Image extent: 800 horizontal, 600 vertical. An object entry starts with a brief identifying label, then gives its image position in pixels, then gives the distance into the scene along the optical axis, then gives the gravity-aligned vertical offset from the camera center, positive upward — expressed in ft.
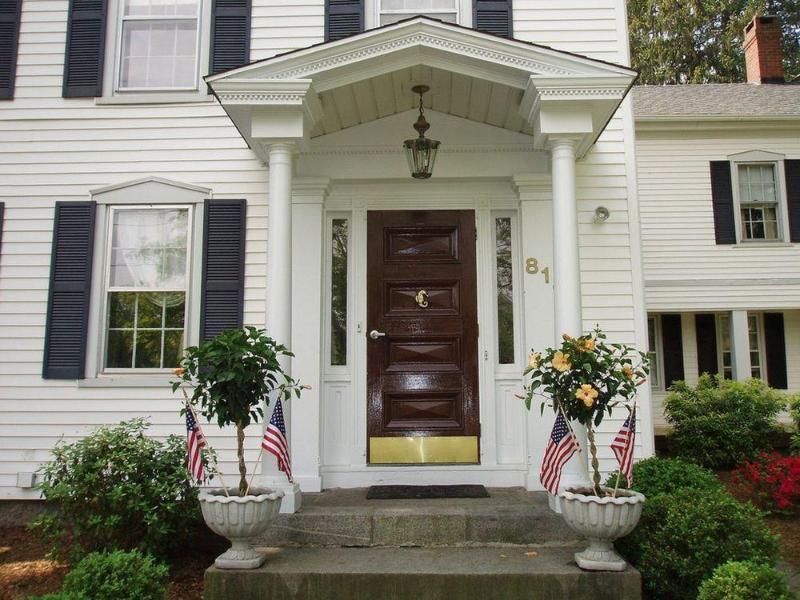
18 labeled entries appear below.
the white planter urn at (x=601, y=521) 10.56 -2.49
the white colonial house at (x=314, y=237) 16.19 +3.80
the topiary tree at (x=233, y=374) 11.16 +0.04
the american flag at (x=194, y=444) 11.47 -1.28
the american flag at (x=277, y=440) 11.90 -1.24
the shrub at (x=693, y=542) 10.55 -2.89
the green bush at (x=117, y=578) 9.89 -3.31
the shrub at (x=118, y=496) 12.62 -2.50
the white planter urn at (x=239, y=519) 10.83 -2.54
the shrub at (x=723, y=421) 22.80 -1.71
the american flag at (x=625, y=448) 11.42 -1.32
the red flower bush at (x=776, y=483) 15.48 -2.75
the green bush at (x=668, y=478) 12.50 -2.11
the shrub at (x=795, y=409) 27.73 -1.46
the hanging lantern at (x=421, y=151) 14.94 +5.51
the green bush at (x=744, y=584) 9.16 -3.12
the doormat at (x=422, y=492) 14.48 -2.79
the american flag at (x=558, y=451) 11.59 -1.42
